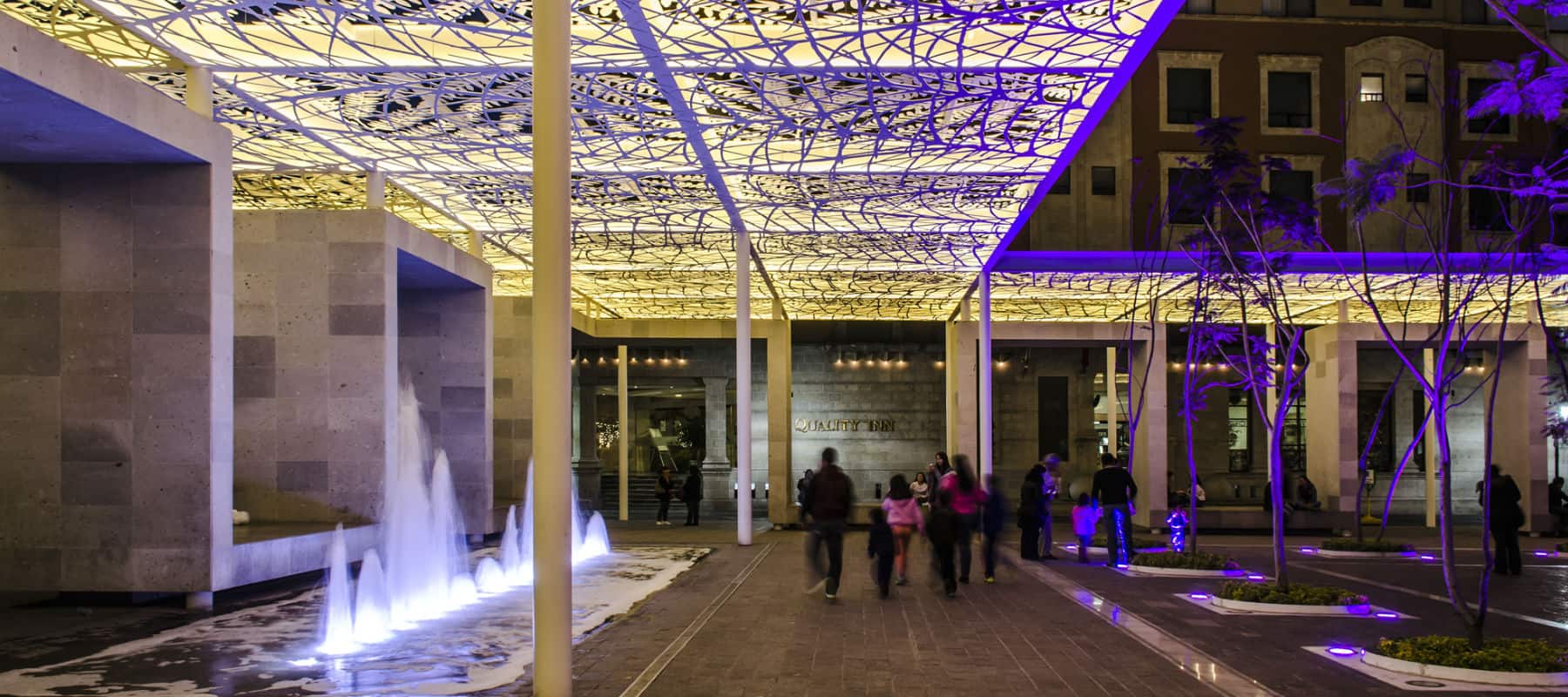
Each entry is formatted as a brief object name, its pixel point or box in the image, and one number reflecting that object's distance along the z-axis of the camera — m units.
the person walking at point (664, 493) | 29.03
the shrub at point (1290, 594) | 12.58
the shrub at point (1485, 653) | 8.70
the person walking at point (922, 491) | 23.91
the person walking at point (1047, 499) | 18.48
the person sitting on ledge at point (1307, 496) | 27.27
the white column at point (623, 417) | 29.00
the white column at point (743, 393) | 21.80
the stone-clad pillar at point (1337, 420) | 27.42
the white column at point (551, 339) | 7.36
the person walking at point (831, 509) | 13.24
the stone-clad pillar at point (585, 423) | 38.97
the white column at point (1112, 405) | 29.28
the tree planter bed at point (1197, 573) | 16.30
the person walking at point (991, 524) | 15.44
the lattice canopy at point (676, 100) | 12.43
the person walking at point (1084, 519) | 19.09
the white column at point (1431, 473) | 28.64
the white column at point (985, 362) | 25.48
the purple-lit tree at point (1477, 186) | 8.28
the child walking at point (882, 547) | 13.55
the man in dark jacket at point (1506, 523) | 16.88
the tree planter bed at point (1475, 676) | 8.48
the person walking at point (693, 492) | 28.34
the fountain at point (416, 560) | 12.16
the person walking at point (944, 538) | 13.77
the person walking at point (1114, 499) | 16.89
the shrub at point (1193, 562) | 16.64
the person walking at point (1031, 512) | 18.45
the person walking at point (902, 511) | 14.20
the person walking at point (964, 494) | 14.45
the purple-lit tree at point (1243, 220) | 13.72
